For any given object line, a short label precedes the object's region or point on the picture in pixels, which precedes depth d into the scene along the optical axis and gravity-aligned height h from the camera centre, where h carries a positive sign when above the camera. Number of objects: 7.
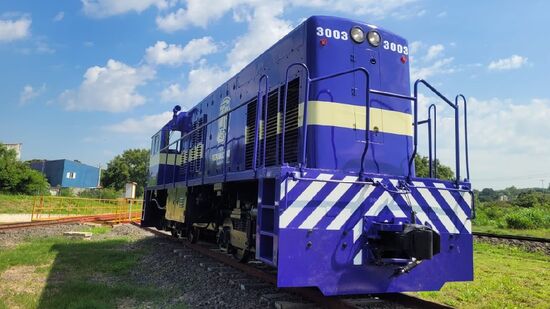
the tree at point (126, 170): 65.56 +5.09
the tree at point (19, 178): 37.03 +1.79
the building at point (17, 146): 72.19 +8.48
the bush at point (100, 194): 45.59 +1.02
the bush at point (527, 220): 19.69 +0.19
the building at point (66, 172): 66.56 +4.49
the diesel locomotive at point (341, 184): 4.29 +0.34
